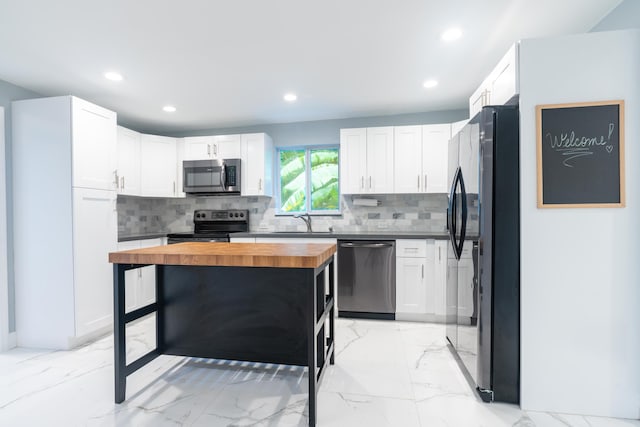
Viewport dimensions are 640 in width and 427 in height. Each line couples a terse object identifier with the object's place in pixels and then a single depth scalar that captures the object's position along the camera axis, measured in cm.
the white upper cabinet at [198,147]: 399
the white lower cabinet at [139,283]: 325
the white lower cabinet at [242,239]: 357
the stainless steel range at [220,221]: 423
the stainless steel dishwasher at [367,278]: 319
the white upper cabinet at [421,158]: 345
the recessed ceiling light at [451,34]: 201
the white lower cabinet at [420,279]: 313
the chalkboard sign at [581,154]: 159
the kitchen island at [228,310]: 178
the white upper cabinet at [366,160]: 357
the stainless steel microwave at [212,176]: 389
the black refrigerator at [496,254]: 172
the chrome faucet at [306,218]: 397
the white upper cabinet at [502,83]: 171
